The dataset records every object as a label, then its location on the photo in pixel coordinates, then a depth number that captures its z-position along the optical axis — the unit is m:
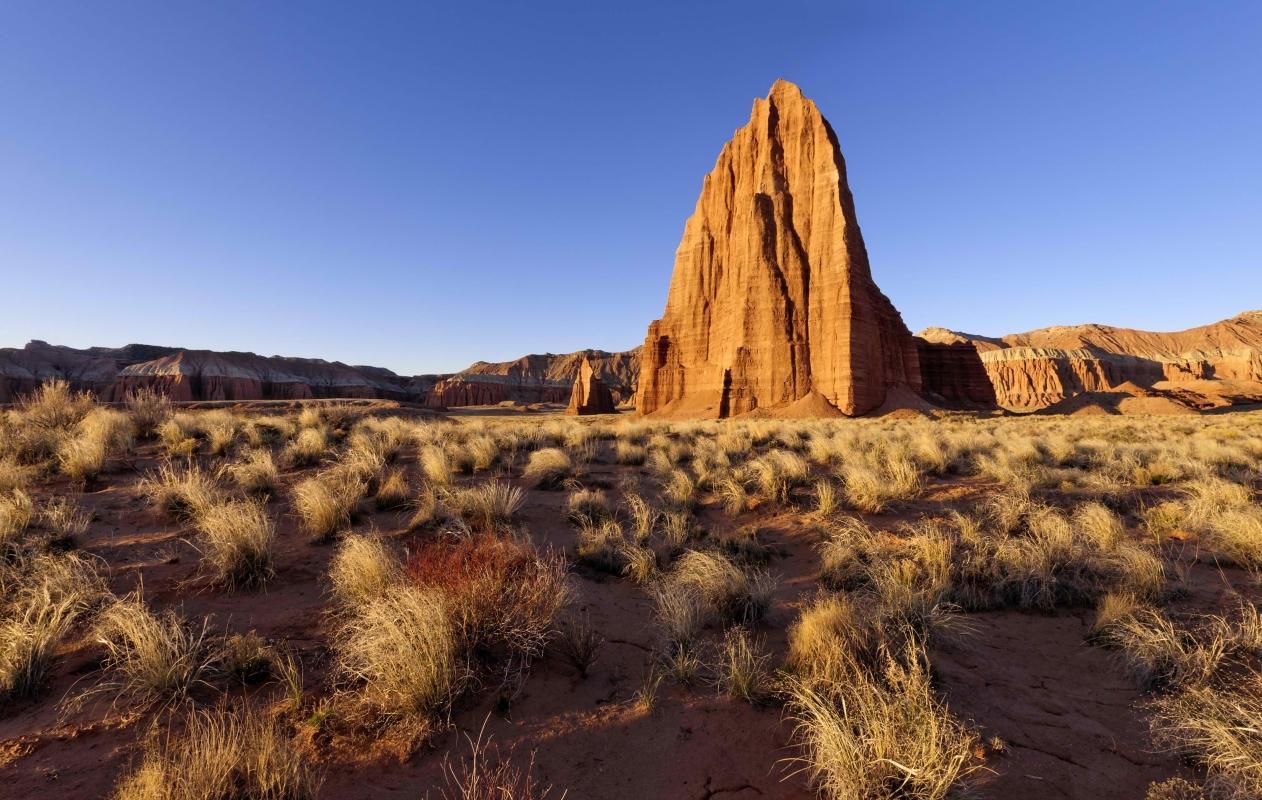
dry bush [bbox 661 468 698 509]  8.29
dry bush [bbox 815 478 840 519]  7.71
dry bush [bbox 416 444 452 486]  8.61
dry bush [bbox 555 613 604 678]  3.83
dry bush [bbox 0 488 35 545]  5.15
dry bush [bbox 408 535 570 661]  3.71
